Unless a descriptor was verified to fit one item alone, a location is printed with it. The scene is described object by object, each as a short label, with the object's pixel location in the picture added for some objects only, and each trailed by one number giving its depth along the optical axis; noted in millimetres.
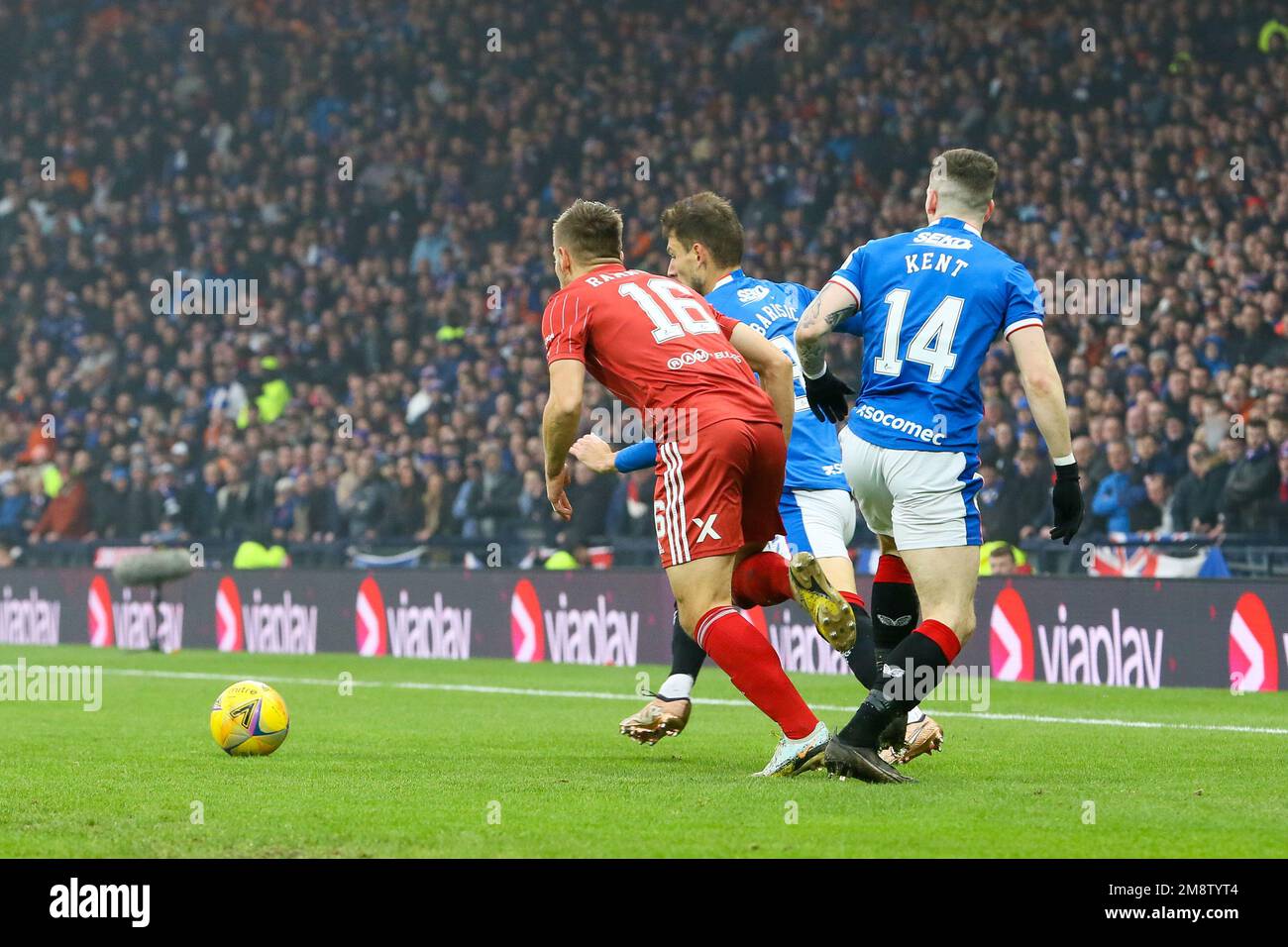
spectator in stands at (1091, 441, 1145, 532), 15992
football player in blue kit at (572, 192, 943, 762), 8297
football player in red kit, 7117
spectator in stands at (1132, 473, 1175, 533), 15742
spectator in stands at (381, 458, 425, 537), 21156
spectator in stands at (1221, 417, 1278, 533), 14875
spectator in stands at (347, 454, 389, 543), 21578
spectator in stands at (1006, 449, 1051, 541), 16438
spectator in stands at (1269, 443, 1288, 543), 14727
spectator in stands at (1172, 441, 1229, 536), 15219
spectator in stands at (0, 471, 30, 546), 25938
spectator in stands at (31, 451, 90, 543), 24766
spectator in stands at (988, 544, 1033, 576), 16016
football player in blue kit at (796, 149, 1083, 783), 6988
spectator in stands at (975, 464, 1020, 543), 16547
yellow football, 8734
